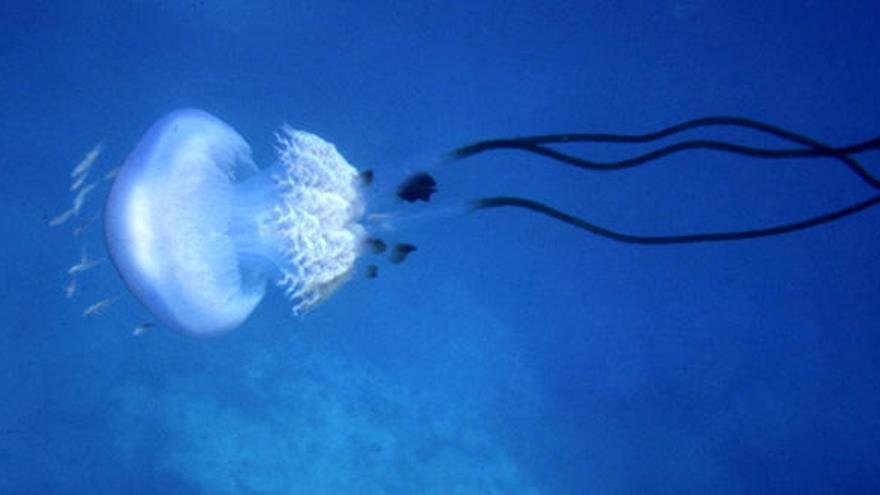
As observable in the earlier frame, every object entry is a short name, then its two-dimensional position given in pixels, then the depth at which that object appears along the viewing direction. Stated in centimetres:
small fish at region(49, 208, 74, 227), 564
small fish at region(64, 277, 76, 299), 572
